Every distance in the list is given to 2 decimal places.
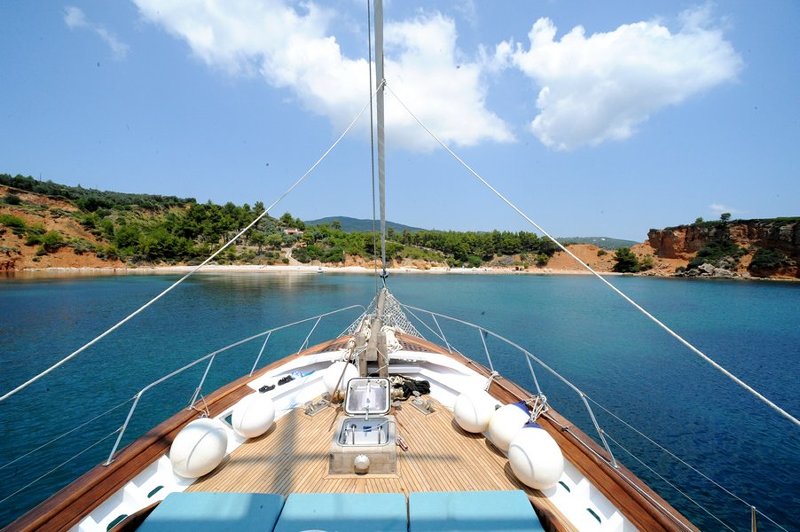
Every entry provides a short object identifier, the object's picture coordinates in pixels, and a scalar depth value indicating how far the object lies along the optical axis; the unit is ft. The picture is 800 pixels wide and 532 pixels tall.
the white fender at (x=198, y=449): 8.83
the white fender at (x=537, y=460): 8.50
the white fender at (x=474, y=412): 11.39
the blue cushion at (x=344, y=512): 6.50
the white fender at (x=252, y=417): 11.00
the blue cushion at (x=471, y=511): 6.53
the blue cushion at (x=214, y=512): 6.33
